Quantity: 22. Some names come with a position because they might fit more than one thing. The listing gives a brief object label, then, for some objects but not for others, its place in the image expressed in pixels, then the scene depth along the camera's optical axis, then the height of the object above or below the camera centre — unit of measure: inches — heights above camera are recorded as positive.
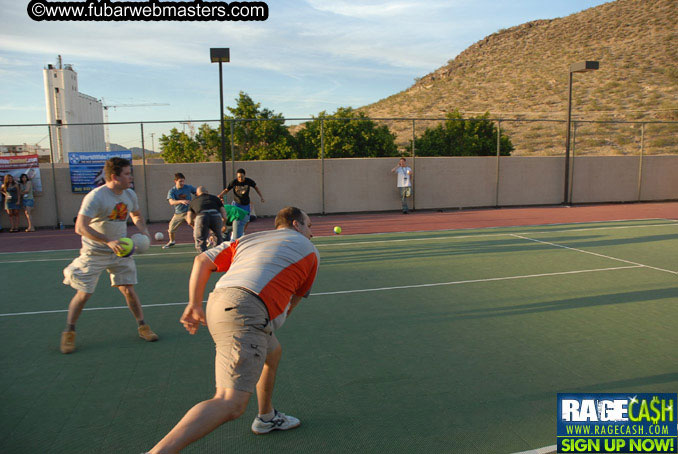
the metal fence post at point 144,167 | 663.1 -14.5
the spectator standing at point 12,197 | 607.2 -49.1
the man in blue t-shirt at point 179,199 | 451.8 -38.7
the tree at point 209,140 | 1101.3 +37.5
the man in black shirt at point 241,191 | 460.1 -32.1
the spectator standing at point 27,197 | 624.7 -50.0
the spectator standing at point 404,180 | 739.4 -36.1
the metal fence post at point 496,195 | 818.2 -65.5
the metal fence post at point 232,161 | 674.2 -7.6
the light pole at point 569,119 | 729.8 +55.8
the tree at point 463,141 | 1085.8 +31.3
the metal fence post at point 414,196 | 772.0 -63.2
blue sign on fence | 653.9 -16.6
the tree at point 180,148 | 1317.7 +22.1
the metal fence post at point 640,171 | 877.2 -28.7
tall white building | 1577.3 +194.4
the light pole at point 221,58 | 569.9 +110.6
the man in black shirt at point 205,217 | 367.6 -44.4
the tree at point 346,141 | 1179.9 +34.1
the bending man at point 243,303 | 112.8 -36.0
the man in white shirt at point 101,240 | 212.4 -35.8
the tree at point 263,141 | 1146.7 +34.6
